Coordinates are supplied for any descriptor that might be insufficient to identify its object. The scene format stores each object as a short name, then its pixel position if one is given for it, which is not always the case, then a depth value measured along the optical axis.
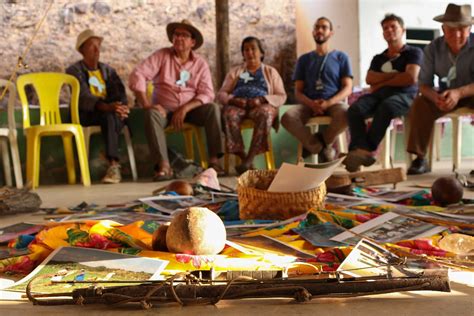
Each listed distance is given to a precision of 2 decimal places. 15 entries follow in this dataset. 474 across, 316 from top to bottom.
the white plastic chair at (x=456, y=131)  4.72
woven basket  2.47
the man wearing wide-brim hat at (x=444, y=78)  4.70
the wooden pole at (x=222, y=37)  6.47
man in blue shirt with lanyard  5.34
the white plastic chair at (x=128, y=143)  5.50
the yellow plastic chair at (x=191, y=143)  5.67
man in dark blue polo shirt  4.97
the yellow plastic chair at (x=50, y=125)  5.09
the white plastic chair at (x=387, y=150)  5.23
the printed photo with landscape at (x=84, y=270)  1.54
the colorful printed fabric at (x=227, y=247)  1.73
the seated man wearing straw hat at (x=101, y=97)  5.33
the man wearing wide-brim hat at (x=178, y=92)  5.31
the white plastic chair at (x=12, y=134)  5.17
